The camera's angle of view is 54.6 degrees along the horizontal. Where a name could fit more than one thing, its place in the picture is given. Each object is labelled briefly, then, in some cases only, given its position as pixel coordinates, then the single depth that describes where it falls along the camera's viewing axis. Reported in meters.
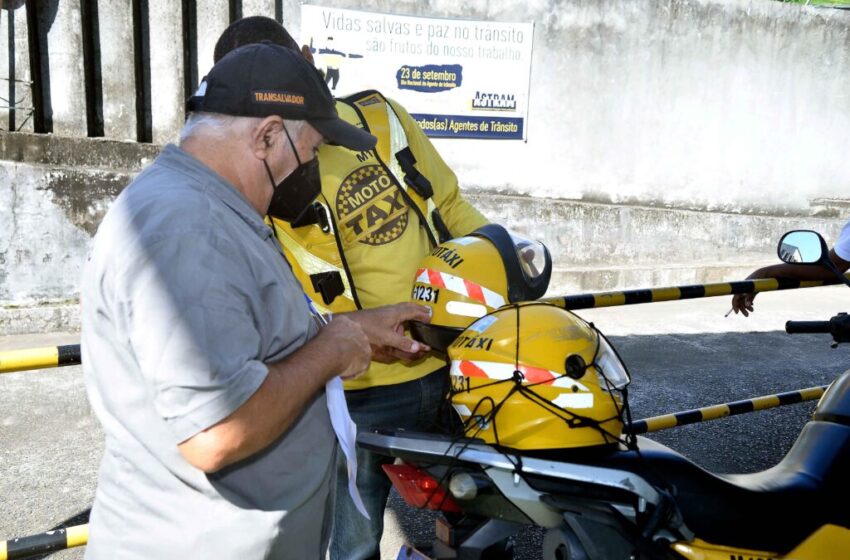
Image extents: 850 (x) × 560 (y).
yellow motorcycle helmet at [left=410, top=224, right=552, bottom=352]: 2.12
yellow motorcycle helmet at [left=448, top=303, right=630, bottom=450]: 1.86
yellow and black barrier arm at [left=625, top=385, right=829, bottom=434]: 3.36
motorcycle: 1.85
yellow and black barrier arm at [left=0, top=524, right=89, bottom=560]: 2.45
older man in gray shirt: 1.36
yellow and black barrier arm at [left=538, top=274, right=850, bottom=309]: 3.18
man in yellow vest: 2.27
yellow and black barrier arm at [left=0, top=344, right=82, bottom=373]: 2.33
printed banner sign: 8.06
